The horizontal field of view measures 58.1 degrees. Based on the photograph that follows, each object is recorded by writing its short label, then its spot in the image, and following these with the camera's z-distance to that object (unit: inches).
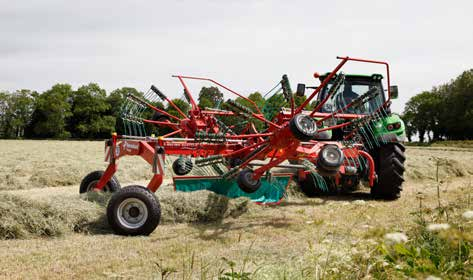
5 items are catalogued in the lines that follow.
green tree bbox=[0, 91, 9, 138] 2106.3
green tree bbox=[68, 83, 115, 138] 2119.8
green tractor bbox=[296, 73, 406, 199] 269.0
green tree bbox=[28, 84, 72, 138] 2071.9
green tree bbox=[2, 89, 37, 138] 2118.1
